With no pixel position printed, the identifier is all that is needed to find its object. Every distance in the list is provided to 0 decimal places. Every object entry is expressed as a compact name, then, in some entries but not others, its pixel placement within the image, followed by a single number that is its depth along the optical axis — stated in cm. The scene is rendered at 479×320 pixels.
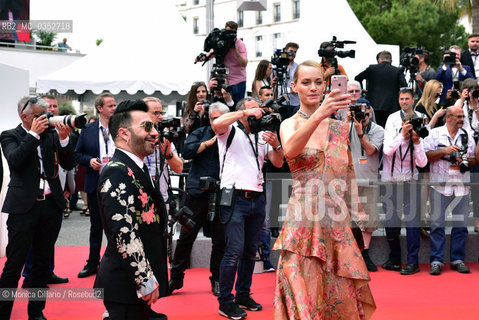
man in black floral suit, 324
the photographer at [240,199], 533
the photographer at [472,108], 794
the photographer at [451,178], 741
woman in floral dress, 353
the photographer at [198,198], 612
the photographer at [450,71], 939
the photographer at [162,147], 543
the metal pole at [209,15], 857
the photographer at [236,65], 827
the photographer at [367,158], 736
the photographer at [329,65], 735
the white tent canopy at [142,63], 1259
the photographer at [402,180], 727
